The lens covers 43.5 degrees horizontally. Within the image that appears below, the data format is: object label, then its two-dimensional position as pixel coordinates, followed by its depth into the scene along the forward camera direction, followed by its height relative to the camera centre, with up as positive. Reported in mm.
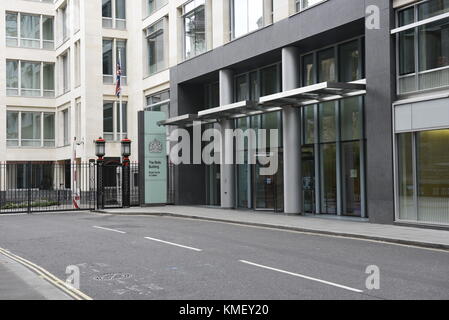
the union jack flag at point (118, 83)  33812 +5457
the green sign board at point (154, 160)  29469 +622
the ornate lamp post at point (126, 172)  28922 -10
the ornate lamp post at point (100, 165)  28125 +387
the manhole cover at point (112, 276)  9414 -1767
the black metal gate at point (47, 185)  30703 -984
